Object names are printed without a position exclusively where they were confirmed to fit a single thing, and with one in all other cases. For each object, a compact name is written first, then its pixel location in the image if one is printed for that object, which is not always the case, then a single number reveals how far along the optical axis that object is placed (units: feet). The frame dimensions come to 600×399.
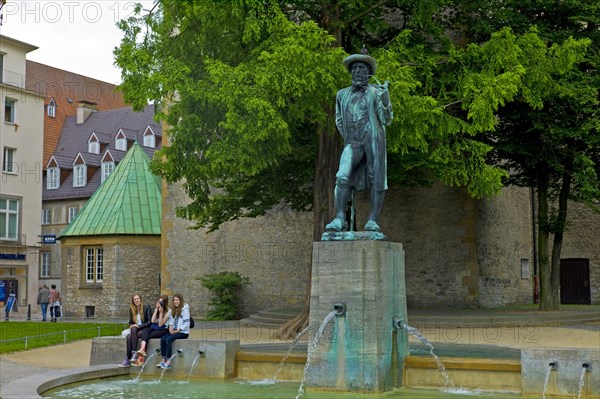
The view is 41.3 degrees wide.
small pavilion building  108.78
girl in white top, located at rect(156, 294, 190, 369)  36.55
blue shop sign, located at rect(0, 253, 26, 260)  137.80
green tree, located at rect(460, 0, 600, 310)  73.72
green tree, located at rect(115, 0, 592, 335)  53.11
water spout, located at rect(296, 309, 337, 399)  31.91
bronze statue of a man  33.60
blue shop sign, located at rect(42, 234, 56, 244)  130.73
